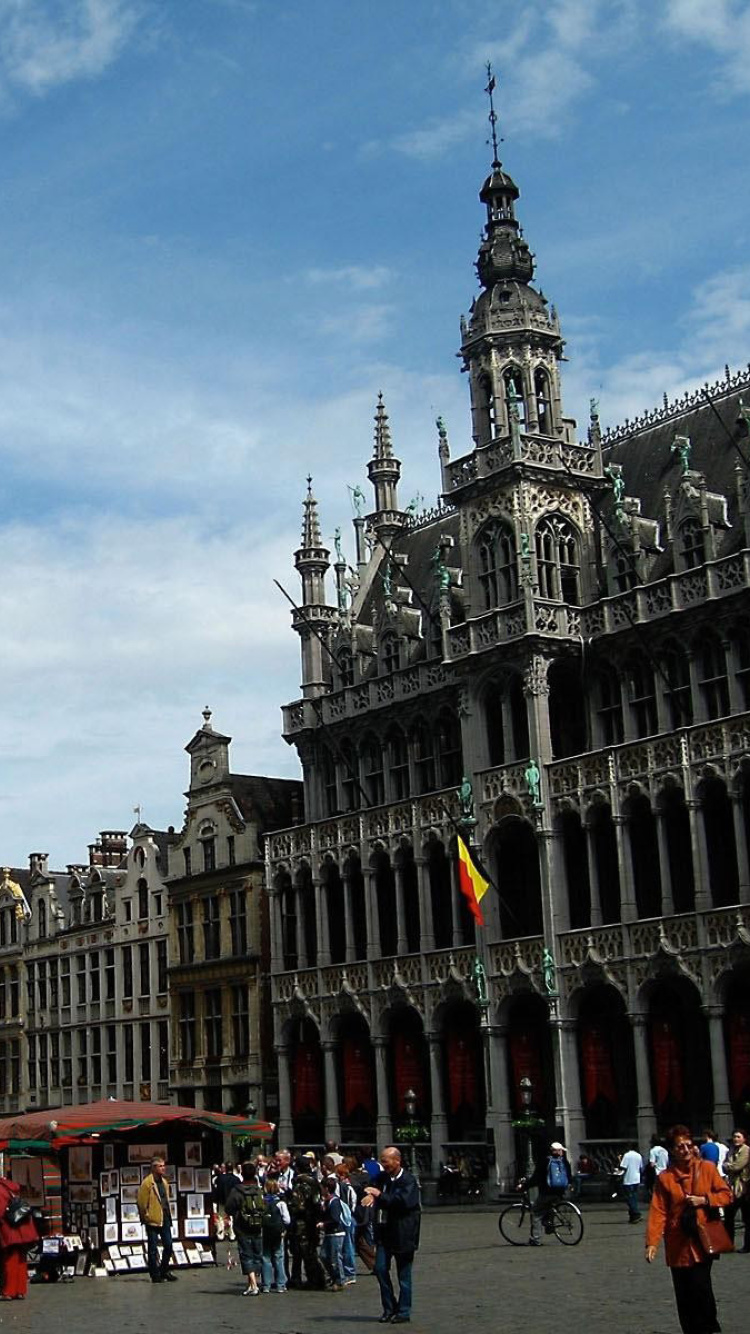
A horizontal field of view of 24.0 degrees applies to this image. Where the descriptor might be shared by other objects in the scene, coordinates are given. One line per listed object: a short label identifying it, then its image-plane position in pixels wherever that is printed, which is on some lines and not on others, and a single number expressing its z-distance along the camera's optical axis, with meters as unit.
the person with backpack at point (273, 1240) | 26.45
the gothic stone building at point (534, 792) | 45.78
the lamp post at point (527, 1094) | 47.97
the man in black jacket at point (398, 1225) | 20.81
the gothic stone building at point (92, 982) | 69.75
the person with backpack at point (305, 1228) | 27.27
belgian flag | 48.28
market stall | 31.64
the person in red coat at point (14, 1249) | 23.56
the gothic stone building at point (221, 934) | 63.16
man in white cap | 30.97
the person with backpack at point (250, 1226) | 26.28
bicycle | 31.19
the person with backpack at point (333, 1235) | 26.39
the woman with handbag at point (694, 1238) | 15.46
